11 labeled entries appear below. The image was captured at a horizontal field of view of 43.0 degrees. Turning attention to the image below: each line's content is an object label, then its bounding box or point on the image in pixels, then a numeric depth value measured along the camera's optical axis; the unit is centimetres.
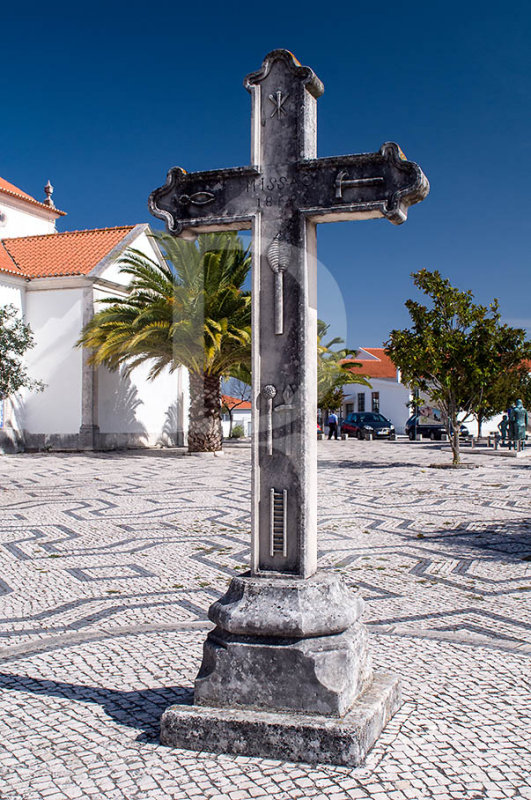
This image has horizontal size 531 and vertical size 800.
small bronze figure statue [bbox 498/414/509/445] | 2368
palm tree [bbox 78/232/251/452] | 1755
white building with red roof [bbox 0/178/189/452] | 2077
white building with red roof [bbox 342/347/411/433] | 4588
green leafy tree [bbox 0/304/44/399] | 1577
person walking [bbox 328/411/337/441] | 3145
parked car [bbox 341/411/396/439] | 3170
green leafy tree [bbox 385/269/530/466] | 1486
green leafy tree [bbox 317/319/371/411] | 2859
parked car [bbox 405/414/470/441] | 3108
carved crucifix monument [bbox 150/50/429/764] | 250
